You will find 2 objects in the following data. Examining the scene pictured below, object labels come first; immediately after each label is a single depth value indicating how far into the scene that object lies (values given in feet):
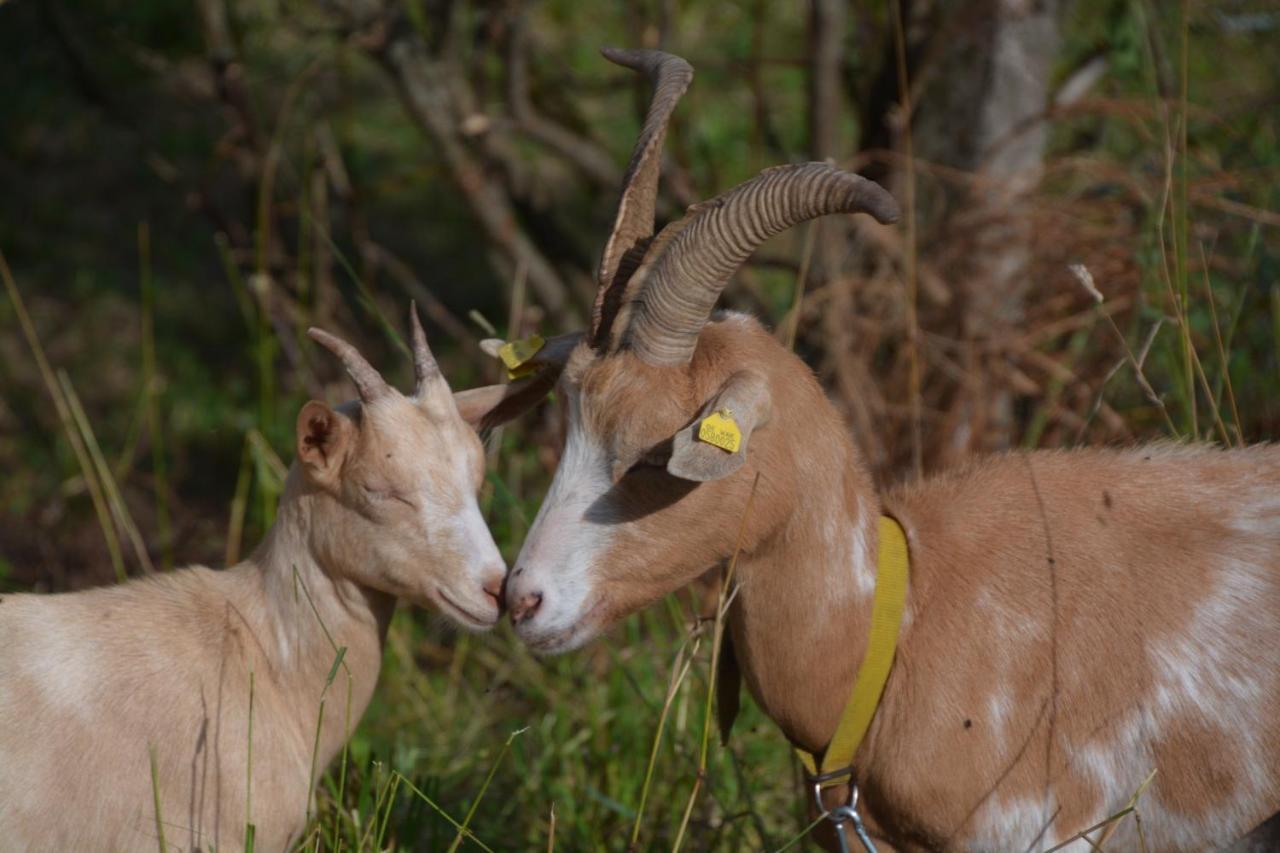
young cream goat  20.27
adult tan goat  19.17
